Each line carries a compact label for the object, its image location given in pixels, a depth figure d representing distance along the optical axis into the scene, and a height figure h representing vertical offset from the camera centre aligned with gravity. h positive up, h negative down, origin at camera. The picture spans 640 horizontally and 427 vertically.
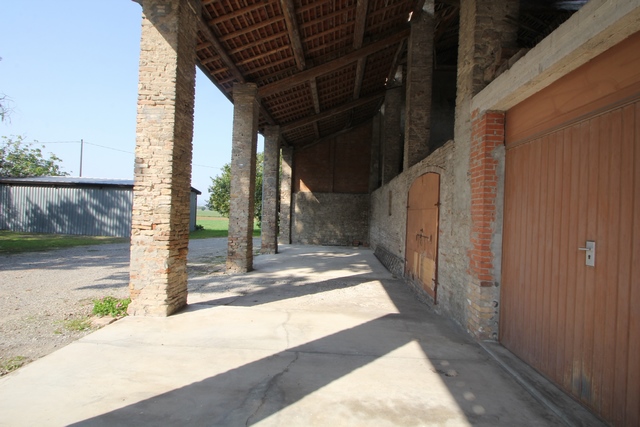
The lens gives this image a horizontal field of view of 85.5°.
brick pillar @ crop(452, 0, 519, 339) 3.99 +0.75
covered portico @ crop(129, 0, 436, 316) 4.70 +3.34
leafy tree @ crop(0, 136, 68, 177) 31.89 +4.27
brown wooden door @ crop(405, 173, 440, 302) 6.00 -0.25
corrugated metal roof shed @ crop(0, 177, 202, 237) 20.34 +0.08
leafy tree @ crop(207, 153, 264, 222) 29.38 +1.86
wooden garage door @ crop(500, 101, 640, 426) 2.24 -0.29
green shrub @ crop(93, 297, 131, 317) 4.81 -1.40
